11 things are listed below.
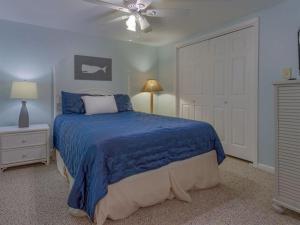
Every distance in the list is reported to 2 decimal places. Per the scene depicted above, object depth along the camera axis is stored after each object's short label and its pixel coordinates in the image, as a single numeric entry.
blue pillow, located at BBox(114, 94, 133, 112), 3.59
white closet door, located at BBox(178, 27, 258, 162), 2.94
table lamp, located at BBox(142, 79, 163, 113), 4.24
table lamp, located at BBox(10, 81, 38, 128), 2.82
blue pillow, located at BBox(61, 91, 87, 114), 3.20
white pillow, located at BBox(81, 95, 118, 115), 3.19
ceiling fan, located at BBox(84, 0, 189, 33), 2.19
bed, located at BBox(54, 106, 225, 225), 1.54
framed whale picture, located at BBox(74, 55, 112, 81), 3.62
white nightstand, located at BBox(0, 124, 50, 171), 2.67
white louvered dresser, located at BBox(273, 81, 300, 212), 1.61
